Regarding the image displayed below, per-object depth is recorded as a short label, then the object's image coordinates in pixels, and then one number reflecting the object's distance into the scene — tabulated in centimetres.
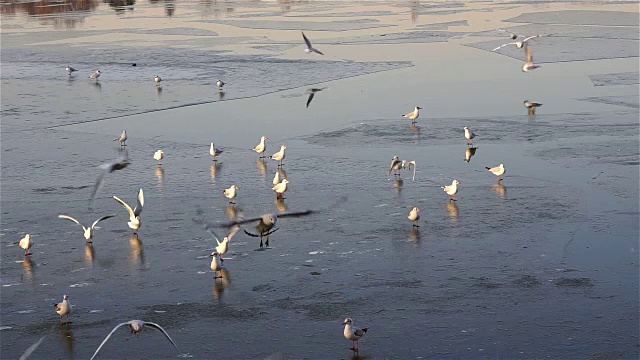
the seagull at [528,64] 2117
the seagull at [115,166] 1253
